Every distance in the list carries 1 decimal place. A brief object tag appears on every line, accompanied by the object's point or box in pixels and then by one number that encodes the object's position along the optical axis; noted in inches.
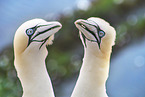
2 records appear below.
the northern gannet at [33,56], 278.1
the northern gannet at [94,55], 282.4
